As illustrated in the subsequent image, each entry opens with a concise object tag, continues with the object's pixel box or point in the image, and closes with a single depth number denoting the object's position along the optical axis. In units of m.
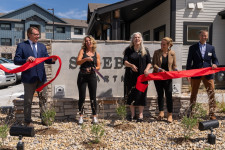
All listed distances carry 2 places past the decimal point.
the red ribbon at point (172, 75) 4.58
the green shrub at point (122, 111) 4.48
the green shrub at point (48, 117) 4.50
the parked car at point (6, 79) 10.52
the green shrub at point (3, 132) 3.32
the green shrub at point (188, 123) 3.68
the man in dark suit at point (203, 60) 4.70
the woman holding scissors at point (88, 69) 4.51
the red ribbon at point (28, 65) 4.07
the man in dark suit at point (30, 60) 4.09
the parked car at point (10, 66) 11.65
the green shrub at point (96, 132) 3.54
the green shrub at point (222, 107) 5.61
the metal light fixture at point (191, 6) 9.77
